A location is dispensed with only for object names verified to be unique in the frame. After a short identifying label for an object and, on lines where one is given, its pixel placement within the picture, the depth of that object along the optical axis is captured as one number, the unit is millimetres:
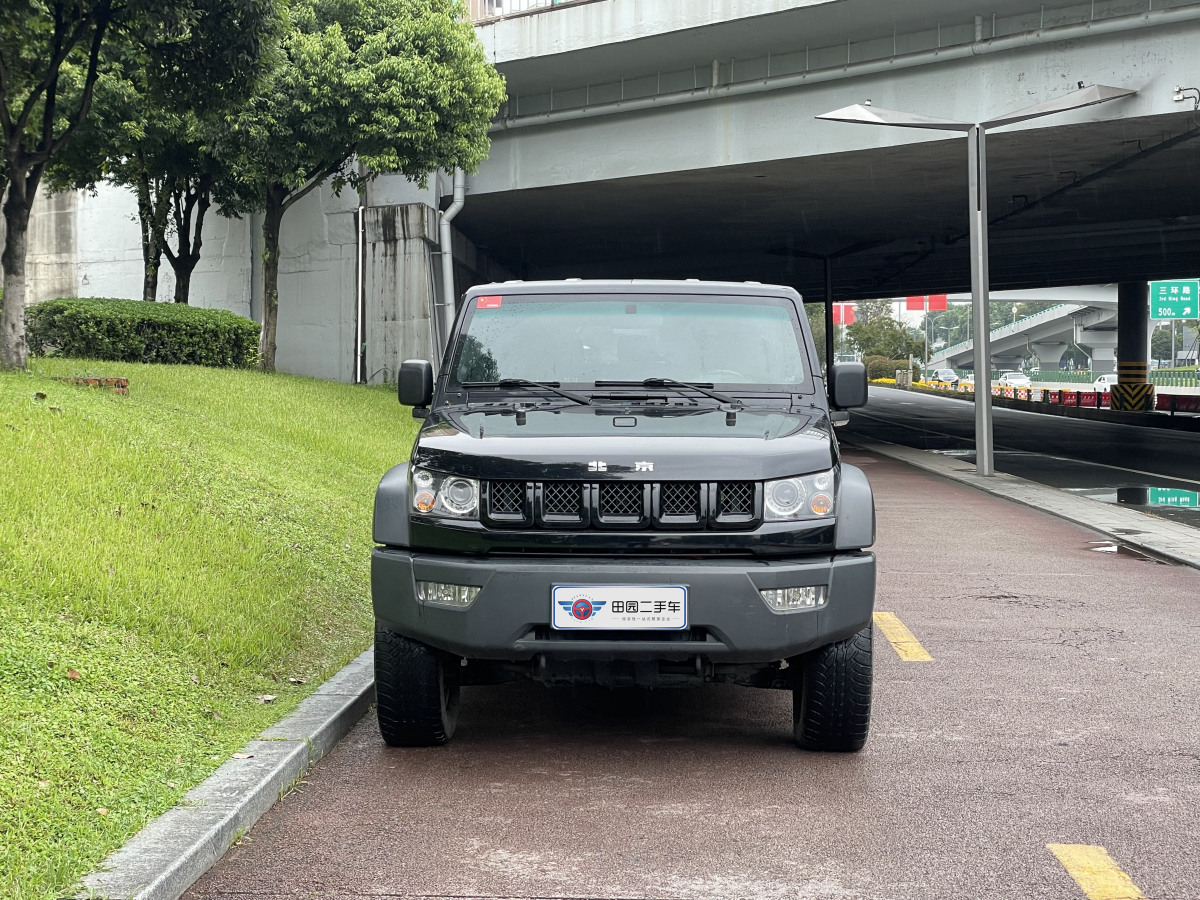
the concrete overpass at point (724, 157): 20984
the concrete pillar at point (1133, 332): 53344
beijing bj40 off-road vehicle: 4711
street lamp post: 19312
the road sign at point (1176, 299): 61000
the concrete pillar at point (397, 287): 27609
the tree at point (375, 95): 22875
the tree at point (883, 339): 104625
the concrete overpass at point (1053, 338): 111812
